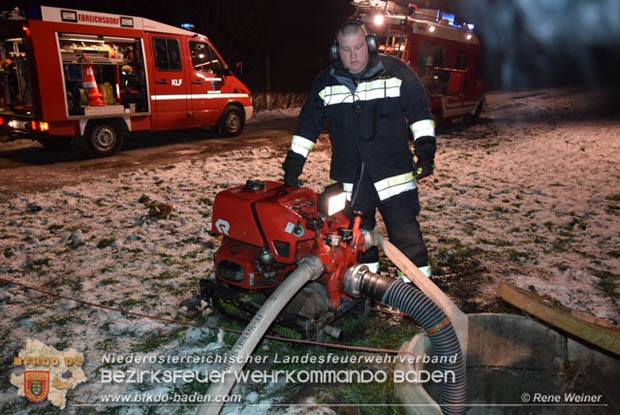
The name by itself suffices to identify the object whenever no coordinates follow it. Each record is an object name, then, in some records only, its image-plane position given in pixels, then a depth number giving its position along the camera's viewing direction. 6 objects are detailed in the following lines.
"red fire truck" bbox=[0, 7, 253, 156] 7.92
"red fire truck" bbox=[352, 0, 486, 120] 10.75
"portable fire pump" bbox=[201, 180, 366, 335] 2.59
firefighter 2.98
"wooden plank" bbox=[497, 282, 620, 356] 2.40
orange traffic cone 8.72
